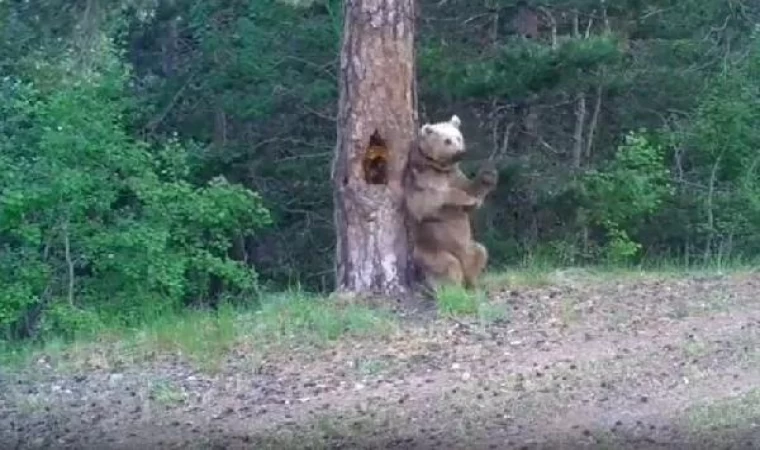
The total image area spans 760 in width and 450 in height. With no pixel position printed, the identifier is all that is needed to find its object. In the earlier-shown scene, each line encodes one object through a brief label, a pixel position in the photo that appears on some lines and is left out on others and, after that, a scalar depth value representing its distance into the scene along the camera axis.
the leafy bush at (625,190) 18.44
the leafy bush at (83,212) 15.73
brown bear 12.26
